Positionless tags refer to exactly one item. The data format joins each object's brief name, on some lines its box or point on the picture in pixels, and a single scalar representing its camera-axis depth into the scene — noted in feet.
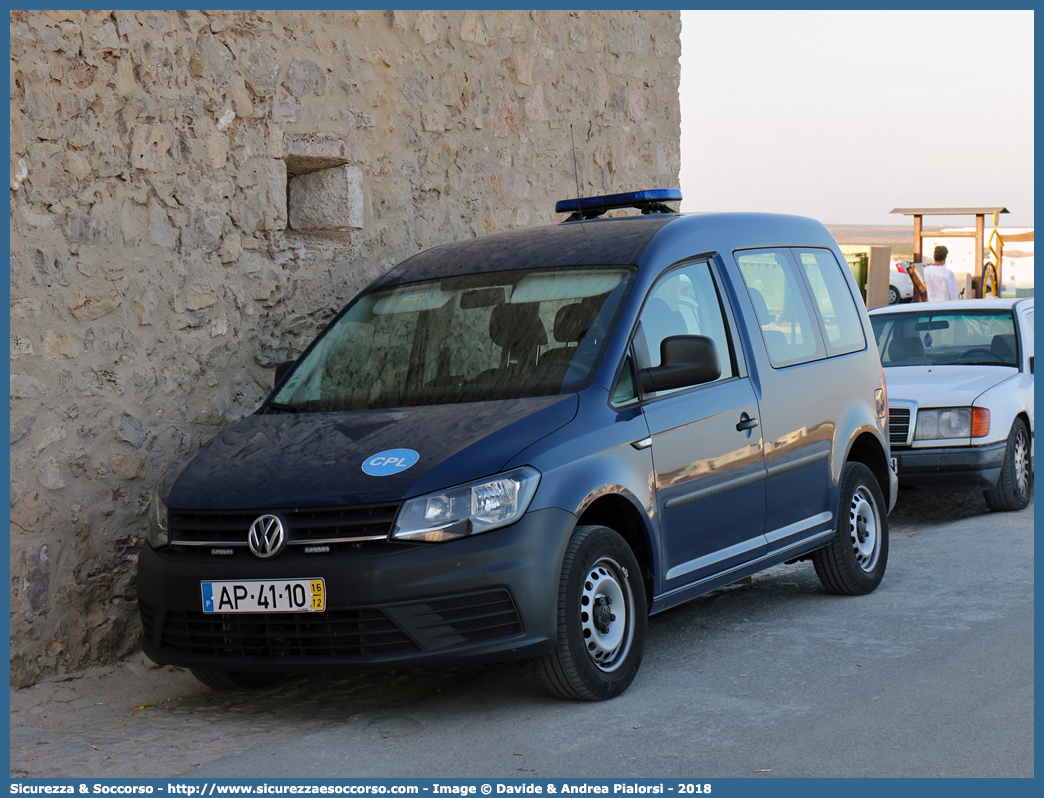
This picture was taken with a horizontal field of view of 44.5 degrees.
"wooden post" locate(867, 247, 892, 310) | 79.05
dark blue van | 15.17
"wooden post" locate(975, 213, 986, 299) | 83.91
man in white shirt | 58.39
